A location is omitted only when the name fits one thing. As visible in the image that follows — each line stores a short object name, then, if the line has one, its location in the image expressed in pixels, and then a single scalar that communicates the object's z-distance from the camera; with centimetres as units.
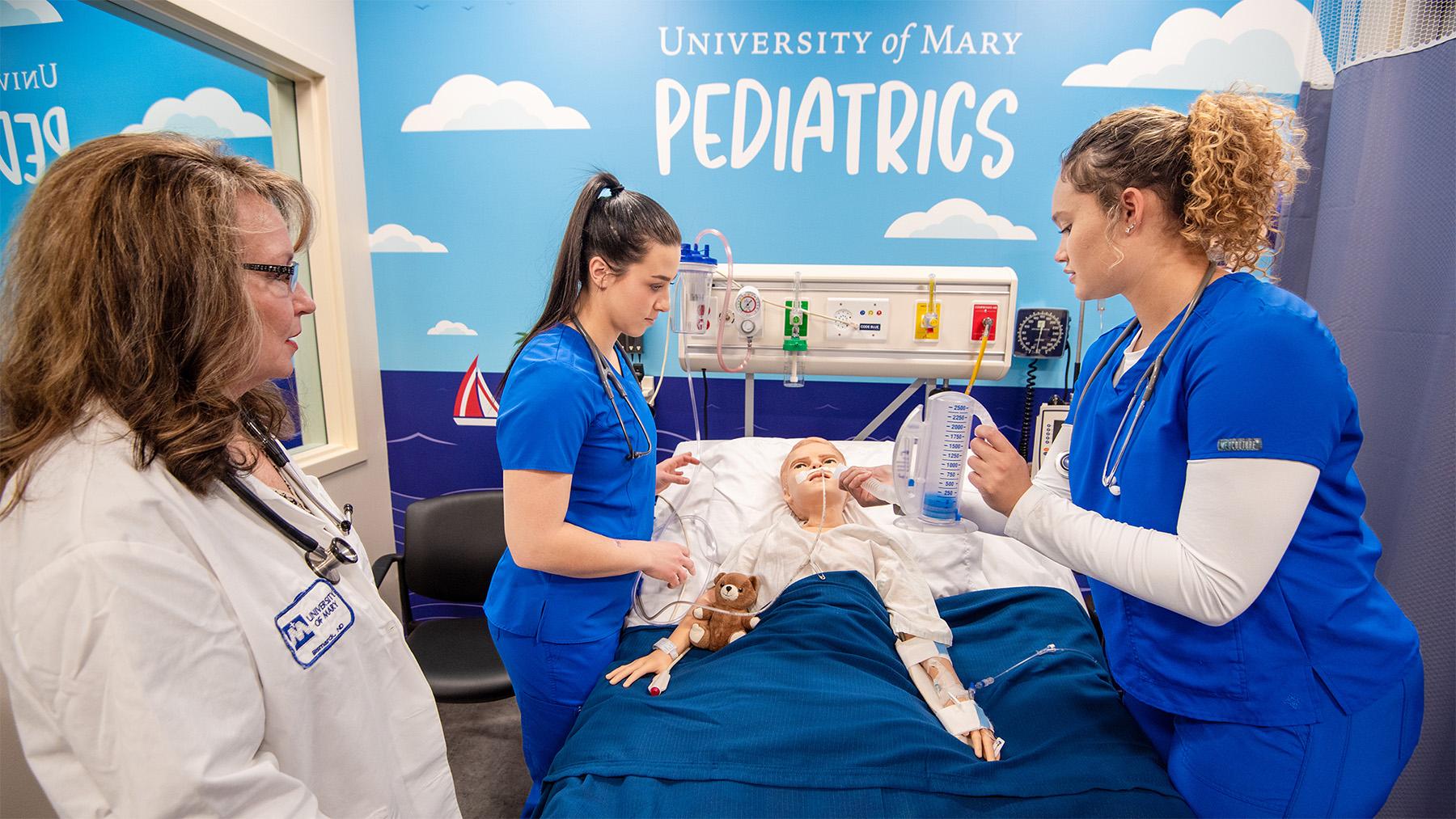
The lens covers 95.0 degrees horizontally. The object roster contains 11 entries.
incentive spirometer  129
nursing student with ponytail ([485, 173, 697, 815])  129
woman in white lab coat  64
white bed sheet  196
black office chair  226
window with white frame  166
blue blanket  110
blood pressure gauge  239
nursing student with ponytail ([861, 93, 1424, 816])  88
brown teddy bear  161
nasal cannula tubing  170
